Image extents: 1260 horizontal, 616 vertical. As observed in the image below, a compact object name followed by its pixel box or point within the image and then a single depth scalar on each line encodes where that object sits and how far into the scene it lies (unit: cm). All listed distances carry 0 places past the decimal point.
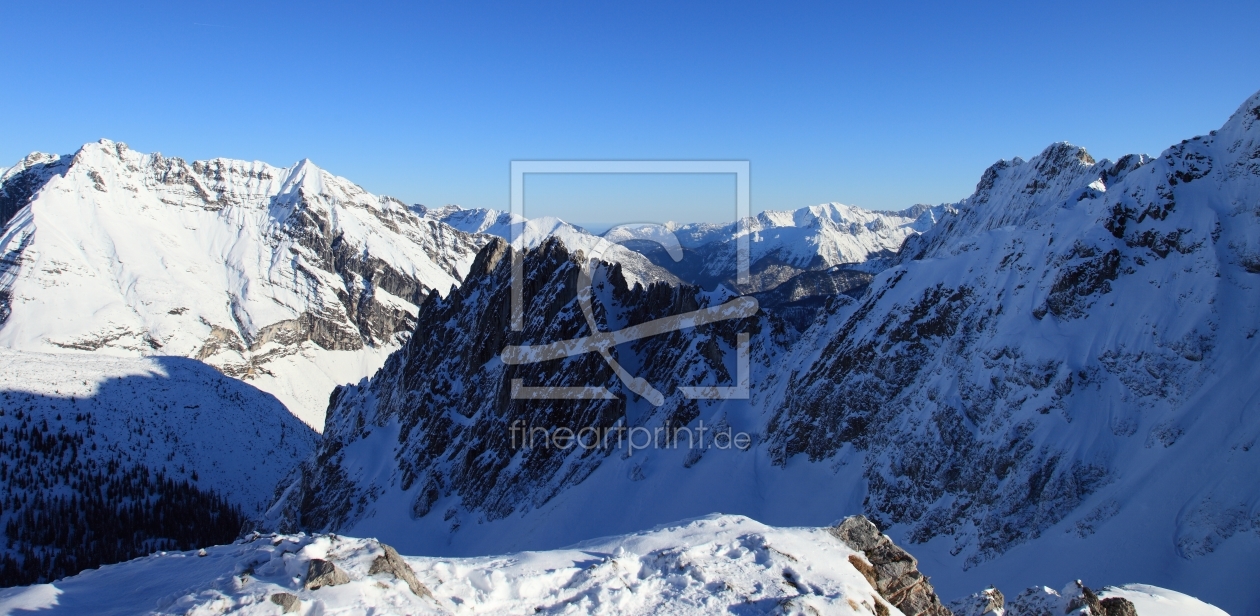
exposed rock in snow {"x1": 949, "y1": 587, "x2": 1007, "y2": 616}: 2644
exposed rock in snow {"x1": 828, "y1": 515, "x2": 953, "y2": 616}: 2698
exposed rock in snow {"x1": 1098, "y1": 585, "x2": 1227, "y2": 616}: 2723
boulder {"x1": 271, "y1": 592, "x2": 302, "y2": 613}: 2073
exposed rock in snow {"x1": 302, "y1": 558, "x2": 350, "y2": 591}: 2214
